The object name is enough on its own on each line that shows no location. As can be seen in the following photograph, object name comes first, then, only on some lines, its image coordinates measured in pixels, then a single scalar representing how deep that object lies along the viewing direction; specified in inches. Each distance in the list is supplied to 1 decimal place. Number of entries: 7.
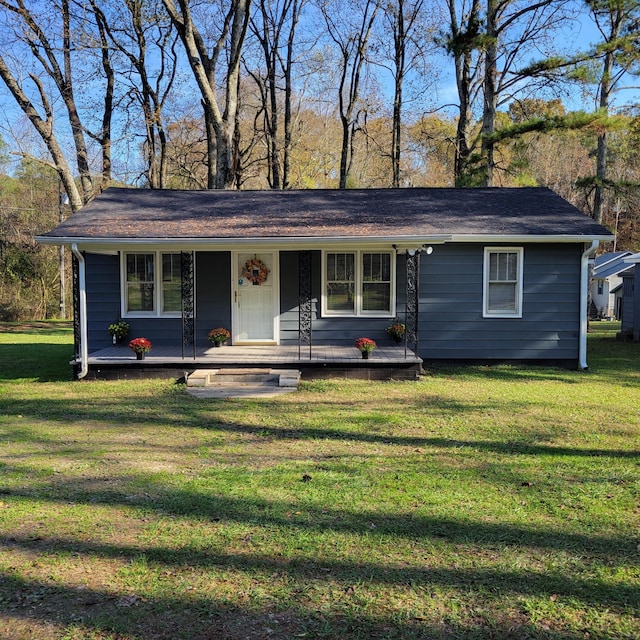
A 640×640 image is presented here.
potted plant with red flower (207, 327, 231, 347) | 403.2
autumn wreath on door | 413.7
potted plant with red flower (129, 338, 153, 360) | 359.3
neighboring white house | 1227.9
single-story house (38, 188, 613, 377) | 404.2
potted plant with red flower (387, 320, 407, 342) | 409.1
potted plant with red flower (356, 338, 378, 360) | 358.0
